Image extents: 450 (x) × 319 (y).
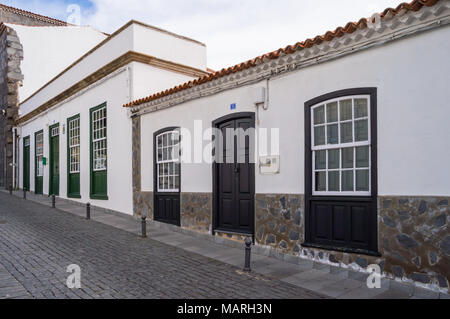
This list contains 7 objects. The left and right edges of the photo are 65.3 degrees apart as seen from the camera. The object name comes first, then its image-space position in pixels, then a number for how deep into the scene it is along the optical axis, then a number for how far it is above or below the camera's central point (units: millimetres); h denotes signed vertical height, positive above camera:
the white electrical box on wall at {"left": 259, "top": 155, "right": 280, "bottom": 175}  6801 -11
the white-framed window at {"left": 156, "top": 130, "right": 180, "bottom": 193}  9461 +92
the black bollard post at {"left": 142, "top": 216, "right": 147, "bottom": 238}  8570 -1592
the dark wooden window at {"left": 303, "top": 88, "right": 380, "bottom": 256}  5352 -728
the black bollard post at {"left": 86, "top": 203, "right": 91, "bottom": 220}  11031 -1528
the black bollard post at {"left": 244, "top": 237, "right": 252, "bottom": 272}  5926 -1609
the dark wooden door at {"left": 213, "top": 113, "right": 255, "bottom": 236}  7477 -235
